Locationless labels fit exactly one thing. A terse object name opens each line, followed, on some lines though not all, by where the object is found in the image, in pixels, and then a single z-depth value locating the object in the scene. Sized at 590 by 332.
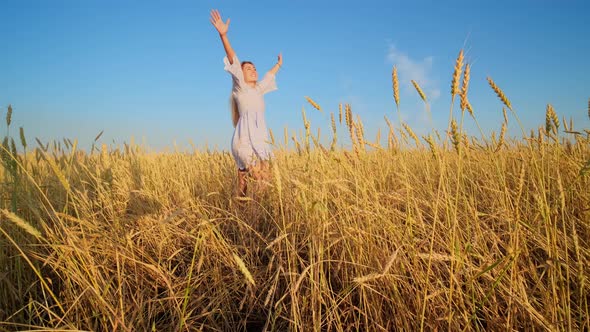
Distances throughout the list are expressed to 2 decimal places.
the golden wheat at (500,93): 1.16
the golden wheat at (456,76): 0.88
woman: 3.06
